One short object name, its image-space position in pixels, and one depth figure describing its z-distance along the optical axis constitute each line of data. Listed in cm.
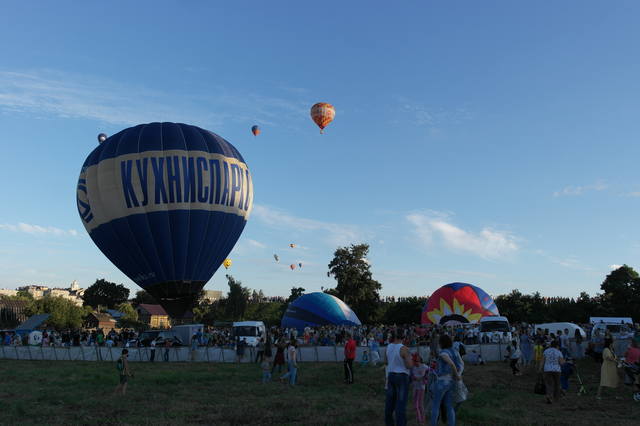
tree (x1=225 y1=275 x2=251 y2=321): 9006
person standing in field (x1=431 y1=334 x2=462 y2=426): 1029
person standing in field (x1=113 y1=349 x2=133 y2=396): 1694
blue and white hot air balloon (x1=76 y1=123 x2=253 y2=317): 3575
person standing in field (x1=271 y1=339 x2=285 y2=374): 2197
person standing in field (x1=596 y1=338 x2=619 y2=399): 1588
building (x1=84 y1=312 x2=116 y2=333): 11244
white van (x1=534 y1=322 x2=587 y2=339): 4187
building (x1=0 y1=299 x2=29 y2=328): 12151
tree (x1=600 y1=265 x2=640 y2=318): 6303
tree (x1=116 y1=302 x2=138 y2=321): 11718
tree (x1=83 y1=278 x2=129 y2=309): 15062
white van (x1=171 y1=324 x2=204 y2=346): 3641
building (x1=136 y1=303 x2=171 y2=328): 14250
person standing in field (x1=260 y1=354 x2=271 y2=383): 1973
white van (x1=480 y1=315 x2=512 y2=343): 3459
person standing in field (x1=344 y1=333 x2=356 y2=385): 1931
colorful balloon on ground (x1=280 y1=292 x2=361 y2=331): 4972
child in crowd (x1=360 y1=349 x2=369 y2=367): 2618
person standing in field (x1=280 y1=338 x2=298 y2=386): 1930
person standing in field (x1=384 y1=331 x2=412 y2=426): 1023
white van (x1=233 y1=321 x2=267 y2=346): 3588
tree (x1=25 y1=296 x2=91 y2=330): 9119
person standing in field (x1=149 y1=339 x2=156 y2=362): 3094
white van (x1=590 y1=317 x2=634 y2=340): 3061
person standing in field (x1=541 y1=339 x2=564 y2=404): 1497
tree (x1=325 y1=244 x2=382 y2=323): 7569
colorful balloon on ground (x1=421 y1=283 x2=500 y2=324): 4712
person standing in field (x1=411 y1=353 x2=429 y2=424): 1194
